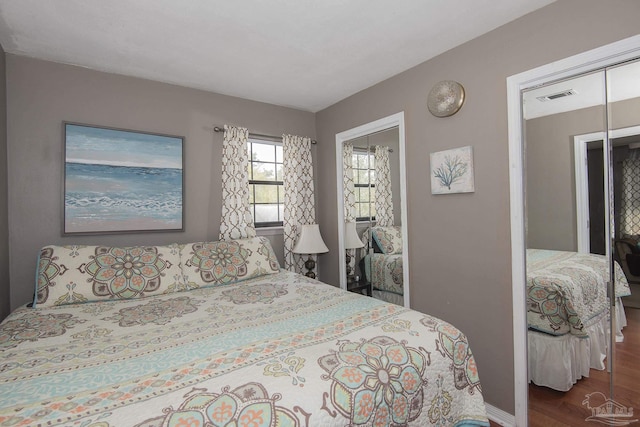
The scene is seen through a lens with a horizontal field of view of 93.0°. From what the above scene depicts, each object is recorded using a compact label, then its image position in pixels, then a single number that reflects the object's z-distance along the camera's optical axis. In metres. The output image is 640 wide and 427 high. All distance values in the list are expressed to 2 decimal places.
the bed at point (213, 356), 0.89
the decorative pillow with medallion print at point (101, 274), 1.90
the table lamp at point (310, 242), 3.17
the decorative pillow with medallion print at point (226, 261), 2.32
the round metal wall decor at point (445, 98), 2.15
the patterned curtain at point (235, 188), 2.94
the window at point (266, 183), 3.27
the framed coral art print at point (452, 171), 2.12
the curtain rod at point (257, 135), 2.94
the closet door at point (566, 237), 1.61
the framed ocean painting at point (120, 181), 2.34
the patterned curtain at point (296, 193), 3.32
